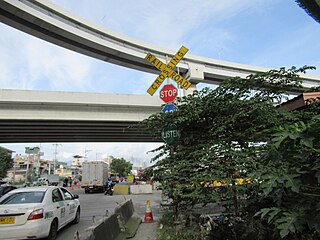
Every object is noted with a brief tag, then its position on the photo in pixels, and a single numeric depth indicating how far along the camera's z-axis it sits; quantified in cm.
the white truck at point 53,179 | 4999
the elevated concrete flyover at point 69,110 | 2089
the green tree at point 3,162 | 4926
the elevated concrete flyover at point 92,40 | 2480
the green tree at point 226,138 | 516
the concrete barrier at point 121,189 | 2664
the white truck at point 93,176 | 2948
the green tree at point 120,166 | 9686
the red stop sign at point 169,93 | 655
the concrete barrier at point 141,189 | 2631
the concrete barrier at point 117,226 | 503
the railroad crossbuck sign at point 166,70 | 661
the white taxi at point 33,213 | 625
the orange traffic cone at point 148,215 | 927
